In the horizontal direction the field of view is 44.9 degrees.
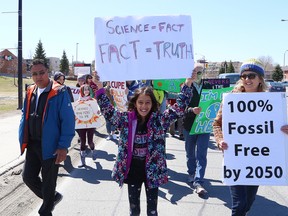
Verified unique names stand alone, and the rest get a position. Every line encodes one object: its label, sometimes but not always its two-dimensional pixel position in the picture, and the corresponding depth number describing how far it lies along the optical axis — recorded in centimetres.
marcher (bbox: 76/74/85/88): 774
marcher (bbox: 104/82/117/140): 987
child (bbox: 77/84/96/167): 682
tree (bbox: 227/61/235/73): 9041
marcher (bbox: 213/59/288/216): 334
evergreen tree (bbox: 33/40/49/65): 7875
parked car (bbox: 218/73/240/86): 3066
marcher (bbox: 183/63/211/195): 532
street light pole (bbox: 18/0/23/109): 1639
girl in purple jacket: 339
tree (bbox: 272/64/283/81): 7700
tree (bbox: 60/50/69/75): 8452
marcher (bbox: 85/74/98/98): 771
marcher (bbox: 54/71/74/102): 728
